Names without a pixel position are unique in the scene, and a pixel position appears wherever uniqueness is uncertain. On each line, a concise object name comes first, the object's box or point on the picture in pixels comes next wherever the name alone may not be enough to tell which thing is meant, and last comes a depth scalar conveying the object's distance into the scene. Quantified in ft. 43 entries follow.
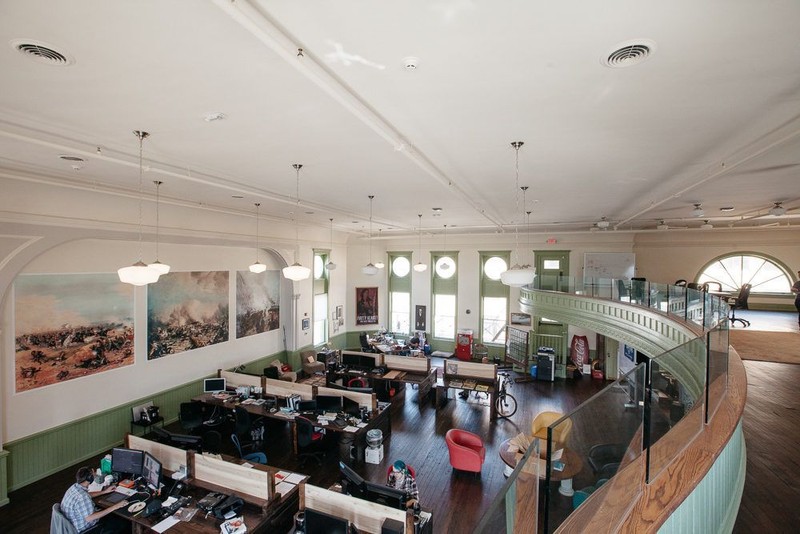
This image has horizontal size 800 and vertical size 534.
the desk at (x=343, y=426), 25.70
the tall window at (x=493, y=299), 54.29
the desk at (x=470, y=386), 34.37
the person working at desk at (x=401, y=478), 19.49
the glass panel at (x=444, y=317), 57.47
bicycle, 35.37
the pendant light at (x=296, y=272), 21.16
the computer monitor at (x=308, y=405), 28.12
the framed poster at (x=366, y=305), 57.67
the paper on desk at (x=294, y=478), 18.79
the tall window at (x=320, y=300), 49.35
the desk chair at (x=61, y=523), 15.39
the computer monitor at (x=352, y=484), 16.98
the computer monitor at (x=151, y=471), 17.80
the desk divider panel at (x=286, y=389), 30.50
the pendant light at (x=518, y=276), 18.83
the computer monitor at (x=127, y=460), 18.57
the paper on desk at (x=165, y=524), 15.47
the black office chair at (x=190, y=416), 28.25
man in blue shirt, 15.88
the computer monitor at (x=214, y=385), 31.86
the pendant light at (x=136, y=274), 14.39
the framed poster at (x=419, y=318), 58.54
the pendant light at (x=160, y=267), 16.04
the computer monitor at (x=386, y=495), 15.93
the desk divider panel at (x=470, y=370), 35.78
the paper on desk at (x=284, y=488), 17.87
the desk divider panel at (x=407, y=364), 38.88
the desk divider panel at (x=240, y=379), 32.86
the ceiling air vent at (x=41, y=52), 8.02
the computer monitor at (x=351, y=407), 27.84
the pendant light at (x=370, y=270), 38.88
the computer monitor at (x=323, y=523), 13.92
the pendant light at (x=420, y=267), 41.40
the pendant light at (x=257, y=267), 29.58
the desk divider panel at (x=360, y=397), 28.66
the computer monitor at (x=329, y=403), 28.22
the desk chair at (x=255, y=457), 21.95
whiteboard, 46.62
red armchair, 24.63
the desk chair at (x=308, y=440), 25.55
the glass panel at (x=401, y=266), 60.29
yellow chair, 24.48
